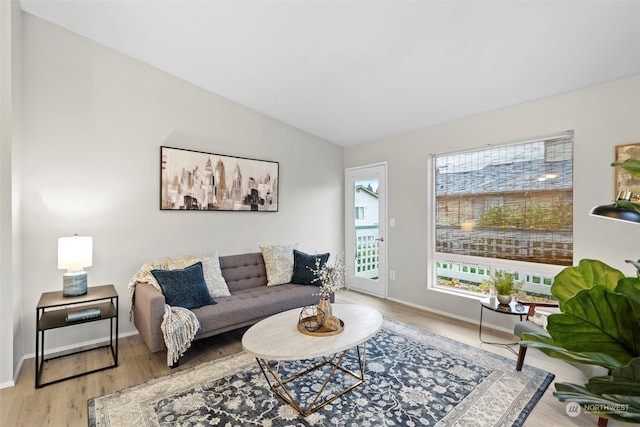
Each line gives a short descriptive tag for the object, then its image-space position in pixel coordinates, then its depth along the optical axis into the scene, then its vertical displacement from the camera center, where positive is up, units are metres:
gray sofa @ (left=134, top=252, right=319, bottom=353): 2.45 -0.89
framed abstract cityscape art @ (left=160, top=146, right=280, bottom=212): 3.30 +0.39
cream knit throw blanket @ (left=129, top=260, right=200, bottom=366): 2.40 -0.96
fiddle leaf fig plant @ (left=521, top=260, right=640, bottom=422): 0.55 -0.26
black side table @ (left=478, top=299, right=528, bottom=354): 2.65 -0.86
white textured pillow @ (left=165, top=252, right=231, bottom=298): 3.01 -0.59
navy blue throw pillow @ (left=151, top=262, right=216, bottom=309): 2.66 -0.68
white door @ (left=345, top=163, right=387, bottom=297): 4.53 -0.23
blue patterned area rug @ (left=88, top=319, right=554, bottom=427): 1.84 -1.27
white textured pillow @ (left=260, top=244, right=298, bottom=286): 3.65 -0.63
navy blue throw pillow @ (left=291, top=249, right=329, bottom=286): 3.68 -0.67
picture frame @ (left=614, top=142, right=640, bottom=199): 2.45 +0.35
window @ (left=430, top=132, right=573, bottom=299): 2.96 +0.01
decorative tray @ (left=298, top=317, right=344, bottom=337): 2.05 -0.83
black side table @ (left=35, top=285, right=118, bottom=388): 2.27 -0.84
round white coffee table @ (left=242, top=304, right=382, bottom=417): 1.83 -0.84
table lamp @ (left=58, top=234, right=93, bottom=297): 2.45 -0.40
